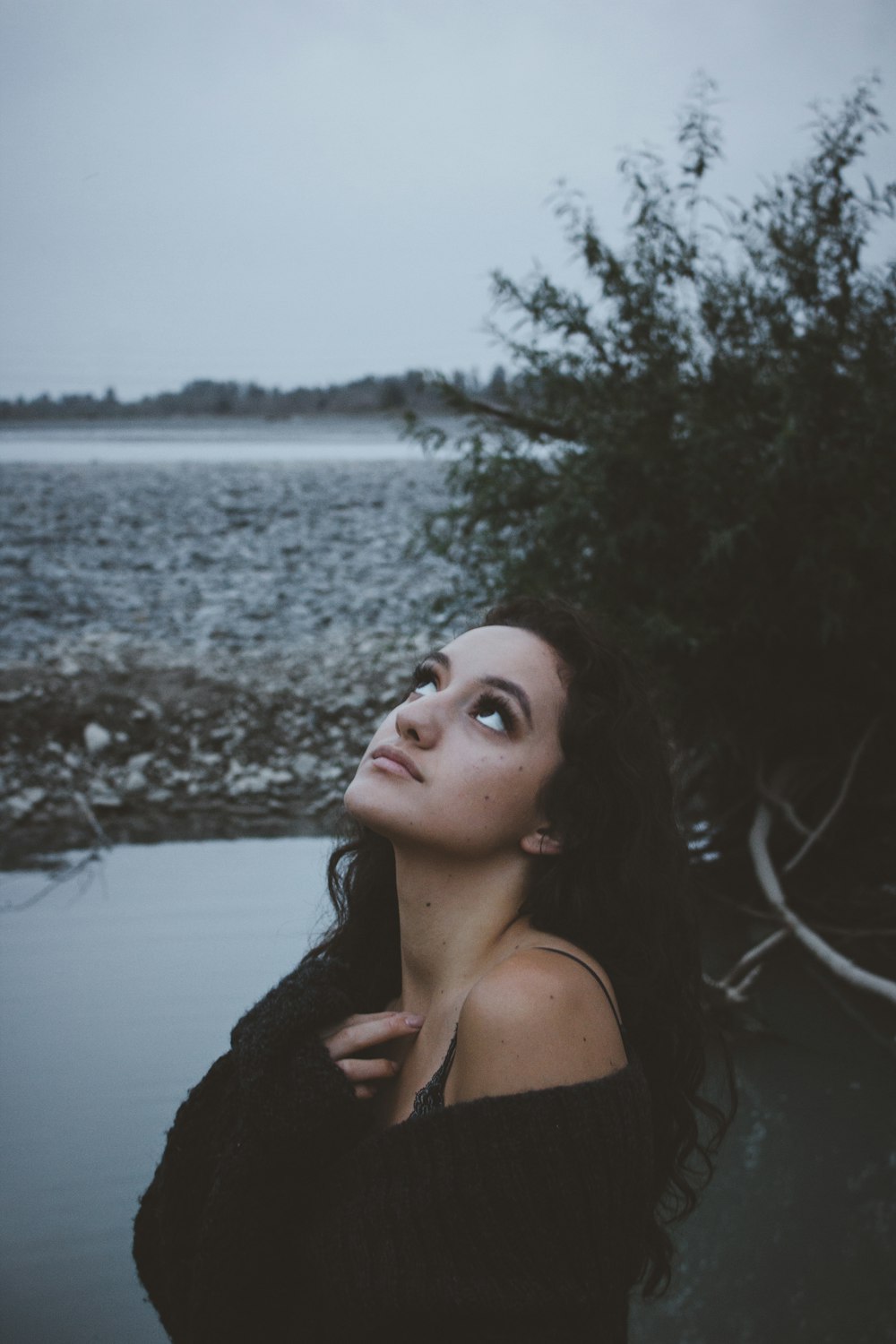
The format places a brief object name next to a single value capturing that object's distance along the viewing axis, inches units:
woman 49.8
